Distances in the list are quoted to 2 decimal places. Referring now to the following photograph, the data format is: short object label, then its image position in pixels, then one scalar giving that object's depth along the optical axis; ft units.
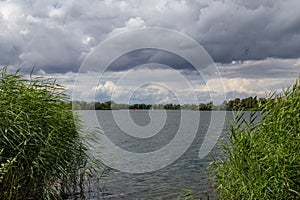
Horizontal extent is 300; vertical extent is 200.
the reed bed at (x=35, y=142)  22.33
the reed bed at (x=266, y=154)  19.95
